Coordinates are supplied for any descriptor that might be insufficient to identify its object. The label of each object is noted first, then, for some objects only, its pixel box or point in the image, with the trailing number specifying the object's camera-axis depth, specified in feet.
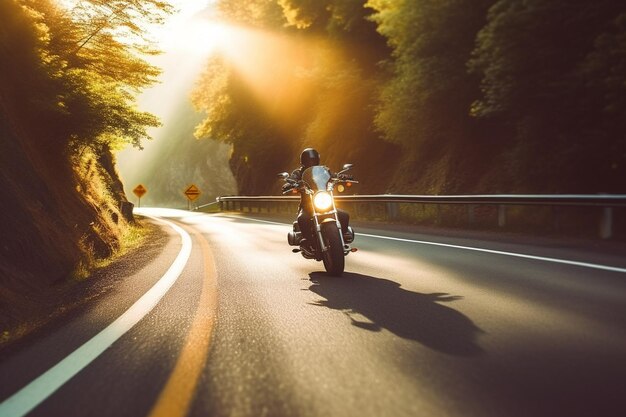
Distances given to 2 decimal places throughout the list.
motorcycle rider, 26.84
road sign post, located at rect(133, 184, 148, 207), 139.25
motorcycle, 24.52
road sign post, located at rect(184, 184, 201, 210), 141.36
